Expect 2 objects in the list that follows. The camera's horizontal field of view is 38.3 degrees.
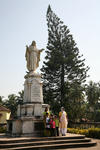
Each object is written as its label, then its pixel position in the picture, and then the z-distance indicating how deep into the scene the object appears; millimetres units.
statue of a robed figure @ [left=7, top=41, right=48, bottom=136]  8424
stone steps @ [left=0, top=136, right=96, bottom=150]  6475
